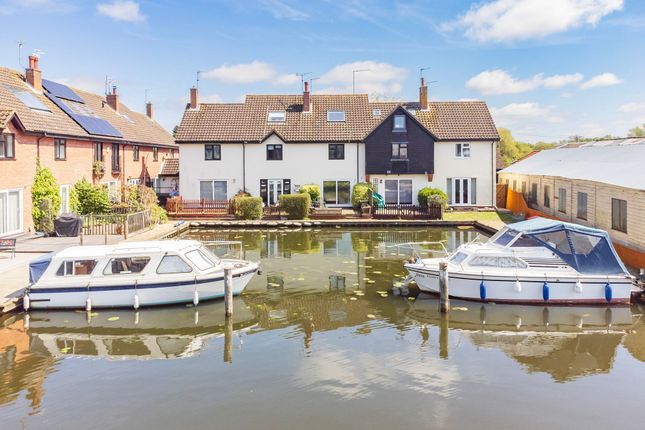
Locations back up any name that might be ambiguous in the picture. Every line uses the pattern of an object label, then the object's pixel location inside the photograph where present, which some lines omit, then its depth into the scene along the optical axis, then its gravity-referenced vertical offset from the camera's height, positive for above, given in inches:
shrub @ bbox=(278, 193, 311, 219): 1453.0 -18.6
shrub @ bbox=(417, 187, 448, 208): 1441.9 +0.2
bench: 825.5 -65.8
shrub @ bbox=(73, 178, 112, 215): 1275.8 -2.8
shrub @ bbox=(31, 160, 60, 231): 1088.6 +10.0
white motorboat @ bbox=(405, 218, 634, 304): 649.0 -87.6
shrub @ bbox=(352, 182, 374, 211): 1518.2 +9.3
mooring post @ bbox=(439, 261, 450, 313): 633.0 -103.9
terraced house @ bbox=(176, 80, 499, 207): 1620.3 +103.0
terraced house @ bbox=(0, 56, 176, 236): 1019.3 +133.0
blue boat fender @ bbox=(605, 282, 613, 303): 644.7 -108.7
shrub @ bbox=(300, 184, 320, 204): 1568.7 +15.9
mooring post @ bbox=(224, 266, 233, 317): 614.2 -102.8
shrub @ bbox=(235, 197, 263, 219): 1451.8 -24.7
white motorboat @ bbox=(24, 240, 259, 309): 634.2 -91.0
